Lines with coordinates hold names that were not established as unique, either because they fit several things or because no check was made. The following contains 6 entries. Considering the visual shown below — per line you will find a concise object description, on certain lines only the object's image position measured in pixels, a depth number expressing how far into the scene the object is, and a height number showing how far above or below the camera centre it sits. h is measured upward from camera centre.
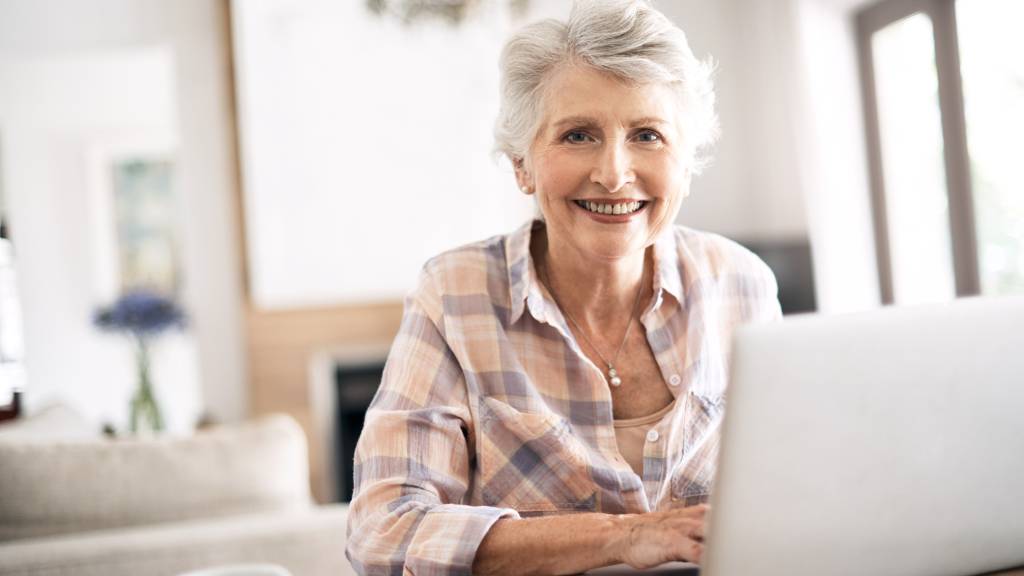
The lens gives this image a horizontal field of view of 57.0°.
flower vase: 3.36 -0.20
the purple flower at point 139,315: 3.40 +0.12
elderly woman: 1.10 -0.02
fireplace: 4.18 -0.29
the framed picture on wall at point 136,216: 6.01 +0.86
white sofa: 1.44 -0.26
